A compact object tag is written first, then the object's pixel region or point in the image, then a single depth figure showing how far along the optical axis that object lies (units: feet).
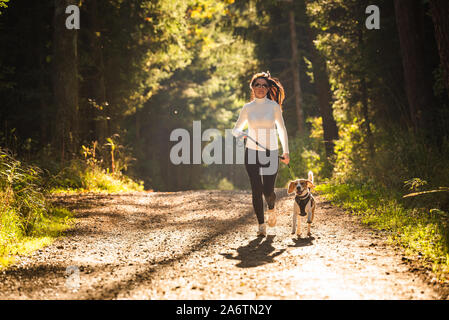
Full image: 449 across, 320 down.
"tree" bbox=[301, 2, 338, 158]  62.23
